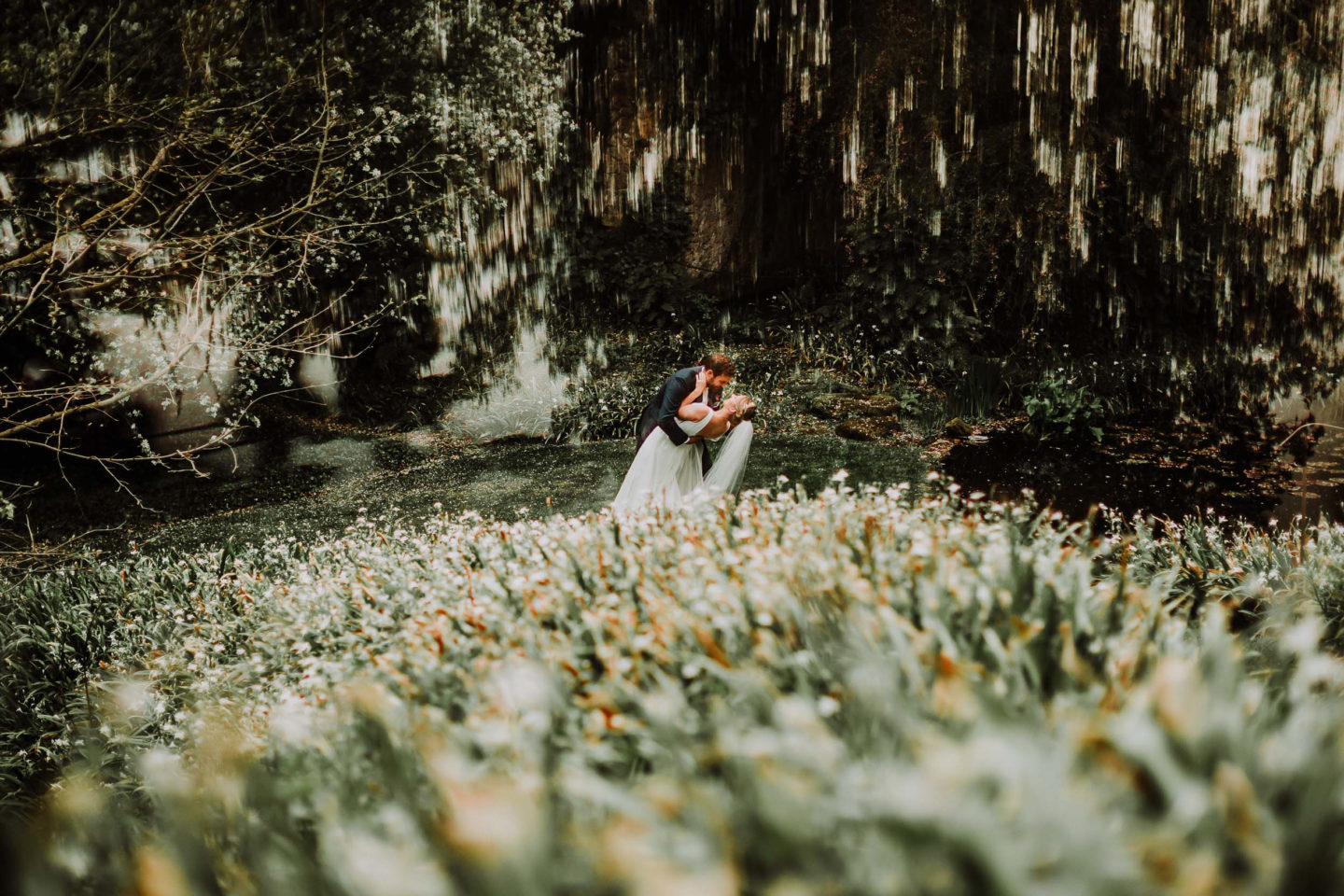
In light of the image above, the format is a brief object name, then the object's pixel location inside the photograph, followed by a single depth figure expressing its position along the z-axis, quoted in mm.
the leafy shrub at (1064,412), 10531
